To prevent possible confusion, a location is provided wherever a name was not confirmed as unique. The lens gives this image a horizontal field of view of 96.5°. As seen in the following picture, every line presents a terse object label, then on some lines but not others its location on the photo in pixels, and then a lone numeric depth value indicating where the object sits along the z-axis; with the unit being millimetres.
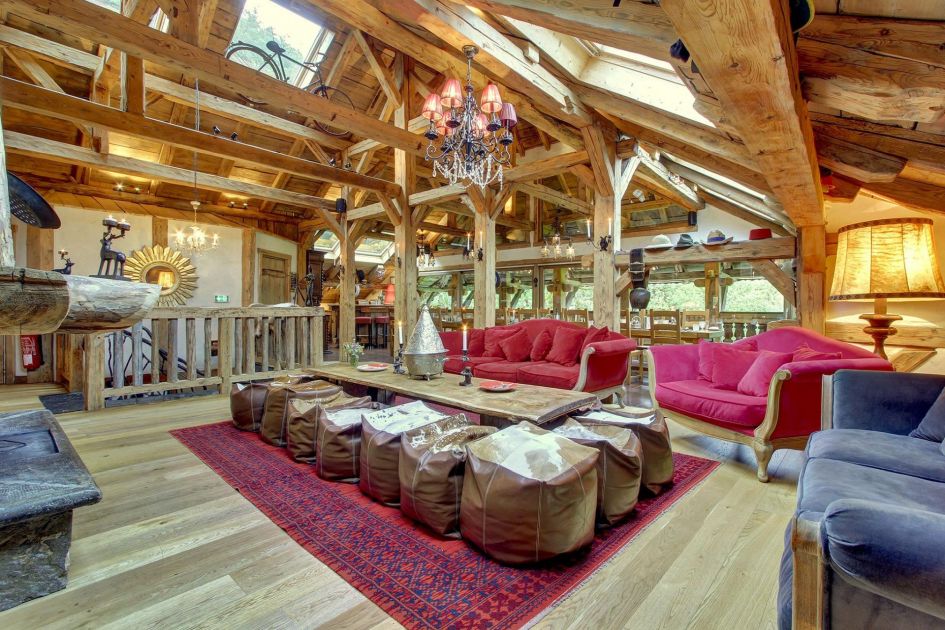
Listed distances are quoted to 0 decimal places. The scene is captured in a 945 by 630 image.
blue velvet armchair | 671
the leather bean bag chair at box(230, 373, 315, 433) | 3320
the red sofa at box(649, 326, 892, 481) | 2451
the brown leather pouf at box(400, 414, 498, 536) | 1810
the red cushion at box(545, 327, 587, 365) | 4254
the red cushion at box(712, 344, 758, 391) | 3168
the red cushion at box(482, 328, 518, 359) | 4898
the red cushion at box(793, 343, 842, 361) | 2561
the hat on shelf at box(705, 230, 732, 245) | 4527
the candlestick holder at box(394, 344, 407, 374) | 3590
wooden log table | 2316
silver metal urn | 3238
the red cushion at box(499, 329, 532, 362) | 4660
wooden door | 9234
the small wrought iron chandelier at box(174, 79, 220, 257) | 6977
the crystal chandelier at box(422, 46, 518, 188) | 3410
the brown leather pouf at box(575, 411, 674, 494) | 2250
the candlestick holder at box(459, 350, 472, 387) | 3064
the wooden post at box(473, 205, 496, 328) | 6016
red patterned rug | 1400
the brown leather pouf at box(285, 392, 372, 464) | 2664
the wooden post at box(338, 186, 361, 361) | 7344
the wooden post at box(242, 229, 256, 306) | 8711
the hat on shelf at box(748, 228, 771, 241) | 4382
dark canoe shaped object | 2146
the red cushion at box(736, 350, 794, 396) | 2826
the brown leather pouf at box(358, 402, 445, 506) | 2096
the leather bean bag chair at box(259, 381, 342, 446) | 2945
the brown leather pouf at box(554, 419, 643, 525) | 1928
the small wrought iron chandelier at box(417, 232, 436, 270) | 11172
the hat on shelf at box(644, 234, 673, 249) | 4816
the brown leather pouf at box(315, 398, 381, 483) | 2396
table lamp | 2055
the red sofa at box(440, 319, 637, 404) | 3709
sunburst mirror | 7441
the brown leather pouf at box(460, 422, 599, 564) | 1549
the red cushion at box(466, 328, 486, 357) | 5059
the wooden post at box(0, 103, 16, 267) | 1482
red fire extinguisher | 5625
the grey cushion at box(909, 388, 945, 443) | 1754
